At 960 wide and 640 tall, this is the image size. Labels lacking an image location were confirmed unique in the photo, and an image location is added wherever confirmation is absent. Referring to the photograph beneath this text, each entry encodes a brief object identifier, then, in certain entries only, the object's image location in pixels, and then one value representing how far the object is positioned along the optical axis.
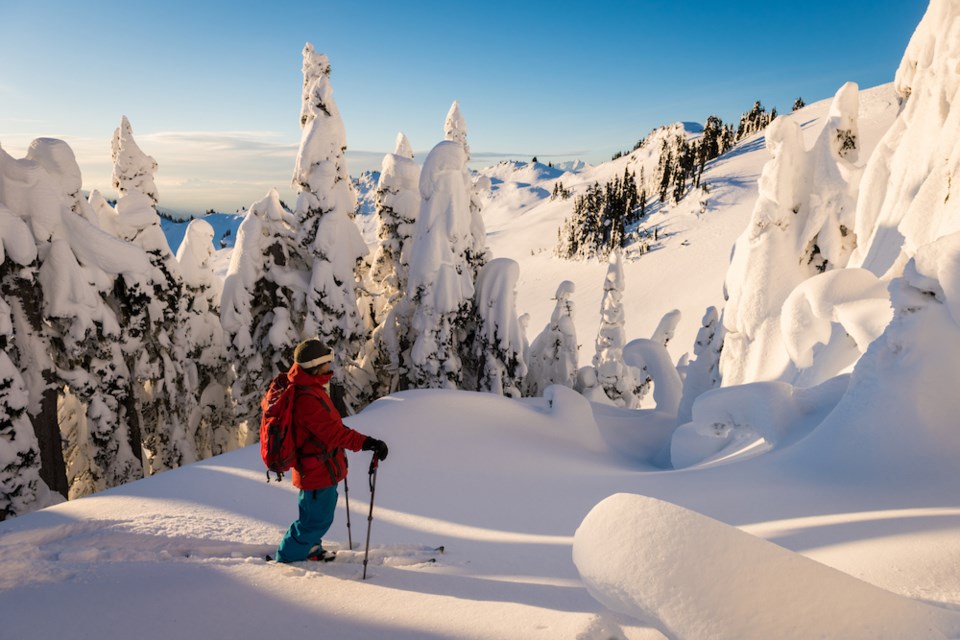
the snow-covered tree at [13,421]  8.83
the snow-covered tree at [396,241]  16.45
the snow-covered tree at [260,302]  14.41
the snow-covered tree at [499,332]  15.80
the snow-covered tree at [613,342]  21.72
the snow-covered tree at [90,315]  10.11
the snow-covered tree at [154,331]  11.80
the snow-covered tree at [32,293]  9.48
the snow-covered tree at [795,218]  11.20
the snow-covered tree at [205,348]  14.87
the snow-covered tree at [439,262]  14.77
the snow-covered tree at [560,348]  19.19
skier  4.03
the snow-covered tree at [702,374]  13.66
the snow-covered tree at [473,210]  16.42
